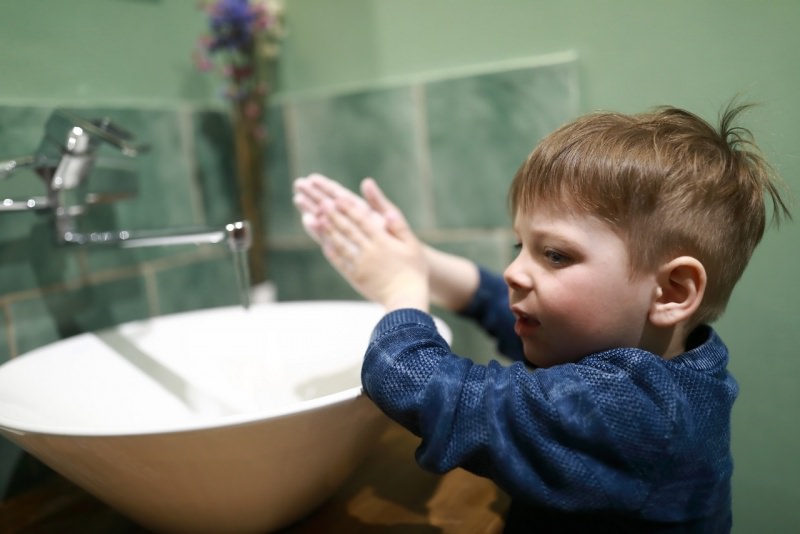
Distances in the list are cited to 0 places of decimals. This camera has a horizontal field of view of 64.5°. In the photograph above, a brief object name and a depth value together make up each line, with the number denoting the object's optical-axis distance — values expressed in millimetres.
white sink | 477
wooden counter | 624
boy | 490
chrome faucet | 714
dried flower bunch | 1000
